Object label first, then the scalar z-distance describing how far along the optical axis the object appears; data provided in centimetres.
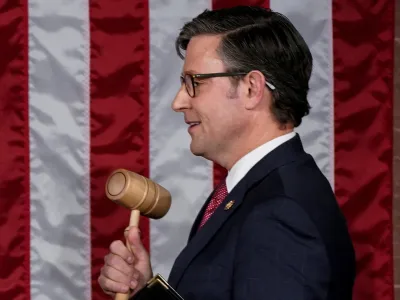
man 433
